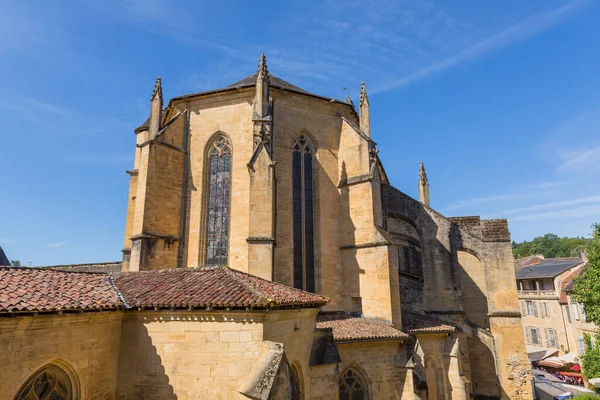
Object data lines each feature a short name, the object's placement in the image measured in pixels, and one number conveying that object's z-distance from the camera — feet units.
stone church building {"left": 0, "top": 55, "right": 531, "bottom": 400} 24.71
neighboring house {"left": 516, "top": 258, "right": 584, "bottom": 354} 111.24
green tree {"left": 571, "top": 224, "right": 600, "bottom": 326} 55.26
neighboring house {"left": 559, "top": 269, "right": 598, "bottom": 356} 100.07
